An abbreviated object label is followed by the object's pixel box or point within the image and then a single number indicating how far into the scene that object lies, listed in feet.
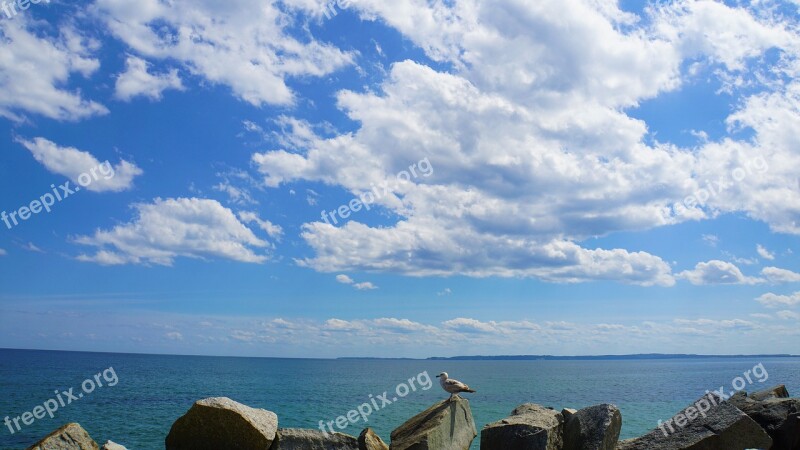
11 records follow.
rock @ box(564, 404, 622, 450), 42.45
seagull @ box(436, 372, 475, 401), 49.19
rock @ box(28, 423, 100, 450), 38.22
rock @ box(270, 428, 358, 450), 41.65
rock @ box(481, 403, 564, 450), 41.55
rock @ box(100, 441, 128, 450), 39.67
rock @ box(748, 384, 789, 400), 59.33
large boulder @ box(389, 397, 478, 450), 42.37
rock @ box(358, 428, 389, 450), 43.27
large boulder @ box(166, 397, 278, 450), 40.81
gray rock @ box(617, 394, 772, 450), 43.34
